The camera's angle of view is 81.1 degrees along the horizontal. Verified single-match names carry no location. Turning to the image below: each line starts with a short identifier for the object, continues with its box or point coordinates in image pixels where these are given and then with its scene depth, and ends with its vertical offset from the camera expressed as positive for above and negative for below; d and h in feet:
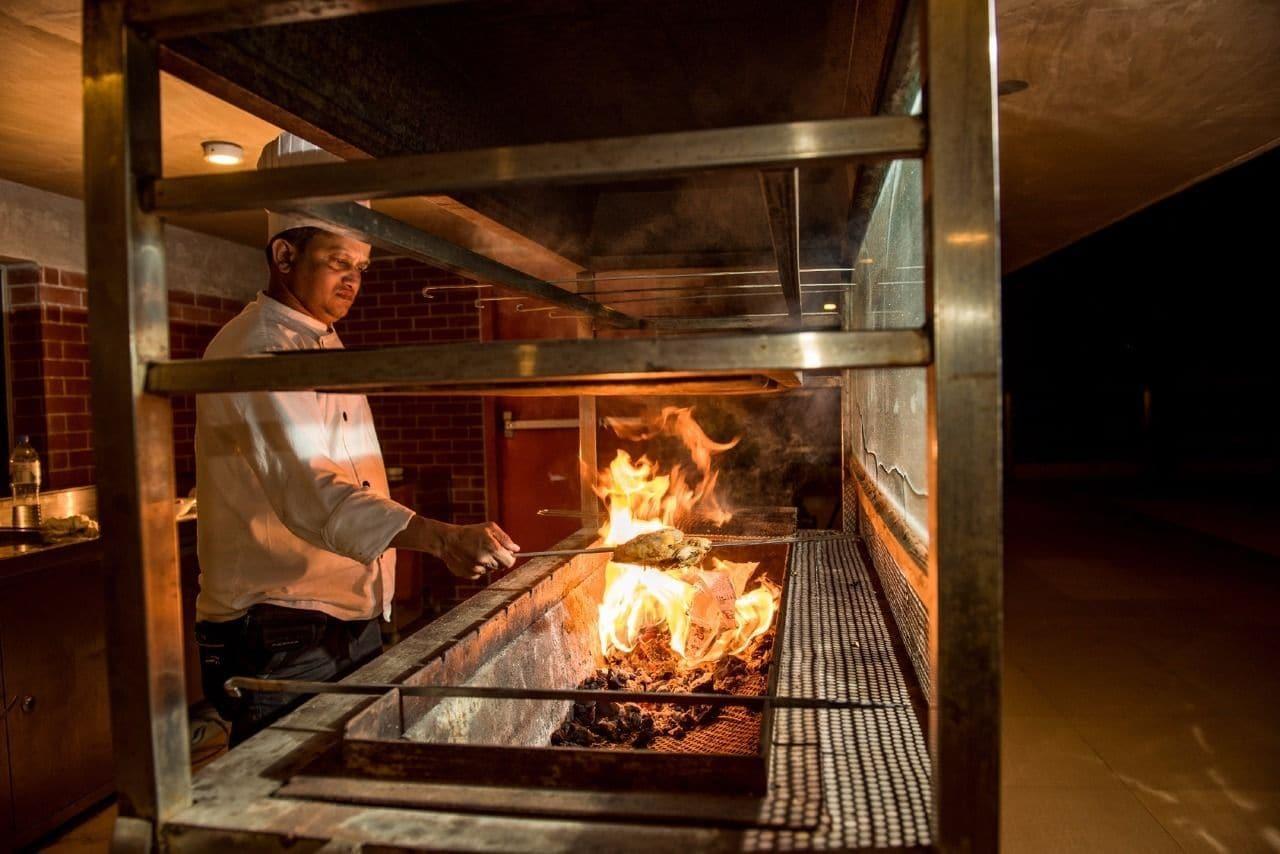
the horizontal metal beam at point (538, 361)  3.29 +0.25
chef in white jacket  6.27 -0.85
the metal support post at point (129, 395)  3.75 +0.15
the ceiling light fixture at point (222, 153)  13.78 +5.06
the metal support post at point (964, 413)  3.15 -0.03
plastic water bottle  14.46 -1.09
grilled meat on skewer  8.49 -1.59
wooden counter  11.04 -4.15
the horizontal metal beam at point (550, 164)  3.26 +1.16
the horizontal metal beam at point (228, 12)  3.60 +2.00
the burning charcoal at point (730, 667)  8.31 -2.89
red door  23.02 -1.22
